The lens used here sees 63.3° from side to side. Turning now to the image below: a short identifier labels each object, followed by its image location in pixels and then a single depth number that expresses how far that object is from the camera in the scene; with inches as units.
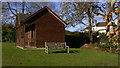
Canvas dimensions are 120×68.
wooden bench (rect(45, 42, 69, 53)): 322.5
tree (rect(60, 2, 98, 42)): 585.6
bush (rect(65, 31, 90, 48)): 645.3
